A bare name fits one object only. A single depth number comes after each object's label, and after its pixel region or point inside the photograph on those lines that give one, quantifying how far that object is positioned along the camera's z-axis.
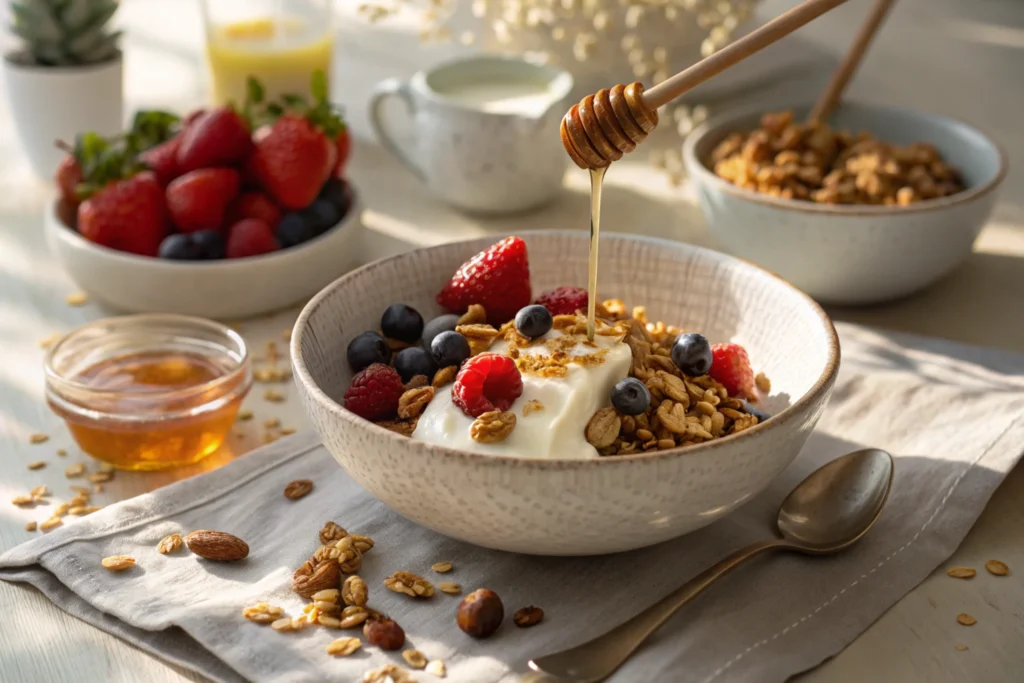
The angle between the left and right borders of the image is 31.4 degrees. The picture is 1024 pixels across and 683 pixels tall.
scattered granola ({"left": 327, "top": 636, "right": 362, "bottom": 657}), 0.54
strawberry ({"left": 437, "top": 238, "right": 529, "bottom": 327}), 0.63
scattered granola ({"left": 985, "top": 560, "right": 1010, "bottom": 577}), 0.58
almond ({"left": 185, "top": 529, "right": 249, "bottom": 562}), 0.58
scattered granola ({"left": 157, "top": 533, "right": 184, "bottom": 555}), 0.58
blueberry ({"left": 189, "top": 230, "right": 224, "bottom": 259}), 0.73
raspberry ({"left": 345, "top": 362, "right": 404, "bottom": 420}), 0.59
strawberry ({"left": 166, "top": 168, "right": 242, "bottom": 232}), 0.74
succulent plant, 0.84
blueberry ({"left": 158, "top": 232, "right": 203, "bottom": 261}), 0.73
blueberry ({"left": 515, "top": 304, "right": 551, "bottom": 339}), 0.60
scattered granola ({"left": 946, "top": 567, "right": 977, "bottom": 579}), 0.58
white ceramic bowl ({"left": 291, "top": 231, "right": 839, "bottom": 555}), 0.53
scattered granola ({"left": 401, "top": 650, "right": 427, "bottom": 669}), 0.54
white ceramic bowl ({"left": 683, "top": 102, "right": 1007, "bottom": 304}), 0.71
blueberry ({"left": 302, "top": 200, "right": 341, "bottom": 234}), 0.76
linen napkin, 0.54
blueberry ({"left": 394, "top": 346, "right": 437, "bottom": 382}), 0.61
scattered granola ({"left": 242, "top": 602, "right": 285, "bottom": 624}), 0.55
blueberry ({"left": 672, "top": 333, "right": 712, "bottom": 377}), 0.60
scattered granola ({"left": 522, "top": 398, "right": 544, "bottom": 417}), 0.57
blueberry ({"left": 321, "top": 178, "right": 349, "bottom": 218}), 0.77
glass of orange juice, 0.87
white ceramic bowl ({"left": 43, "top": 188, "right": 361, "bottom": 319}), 0.72
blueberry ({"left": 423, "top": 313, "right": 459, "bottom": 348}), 0.62
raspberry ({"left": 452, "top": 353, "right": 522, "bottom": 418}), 0.57
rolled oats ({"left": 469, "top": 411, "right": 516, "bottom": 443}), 0.56
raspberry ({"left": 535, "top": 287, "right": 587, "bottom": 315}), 0.63
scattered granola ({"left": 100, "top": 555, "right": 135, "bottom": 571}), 0.57
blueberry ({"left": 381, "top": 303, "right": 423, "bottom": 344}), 0.63
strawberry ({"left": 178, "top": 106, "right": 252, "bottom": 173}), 0.75
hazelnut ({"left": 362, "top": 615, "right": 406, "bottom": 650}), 0.54
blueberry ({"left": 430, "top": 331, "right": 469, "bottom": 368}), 0.60
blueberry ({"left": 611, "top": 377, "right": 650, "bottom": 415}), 0.57
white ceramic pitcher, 0.80
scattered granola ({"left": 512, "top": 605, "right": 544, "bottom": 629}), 0.55
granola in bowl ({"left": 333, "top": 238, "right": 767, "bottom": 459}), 0.57
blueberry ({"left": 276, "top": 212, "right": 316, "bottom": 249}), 0.75
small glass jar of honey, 0.62
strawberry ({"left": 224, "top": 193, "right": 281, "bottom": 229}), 0.75
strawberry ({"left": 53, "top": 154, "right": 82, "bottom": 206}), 0.76
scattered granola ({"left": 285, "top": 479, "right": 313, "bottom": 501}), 0.61
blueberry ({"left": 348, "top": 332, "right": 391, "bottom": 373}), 0.61
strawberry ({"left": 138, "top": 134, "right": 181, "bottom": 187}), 0.76
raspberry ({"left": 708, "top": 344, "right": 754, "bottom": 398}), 0.62
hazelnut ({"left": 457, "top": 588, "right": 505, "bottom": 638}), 0.54
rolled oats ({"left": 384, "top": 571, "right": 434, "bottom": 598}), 0.56
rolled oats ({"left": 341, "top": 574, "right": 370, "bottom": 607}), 0.56
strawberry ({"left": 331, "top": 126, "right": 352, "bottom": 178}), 0.79
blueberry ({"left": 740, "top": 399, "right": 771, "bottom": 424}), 0.60
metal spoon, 0.53
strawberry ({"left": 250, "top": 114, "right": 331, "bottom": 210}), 0.75
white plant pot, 0.84
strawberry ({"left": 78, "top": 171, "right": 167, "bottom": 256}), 0.73
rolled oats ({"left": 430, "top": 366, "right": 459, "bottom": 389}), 0.60
